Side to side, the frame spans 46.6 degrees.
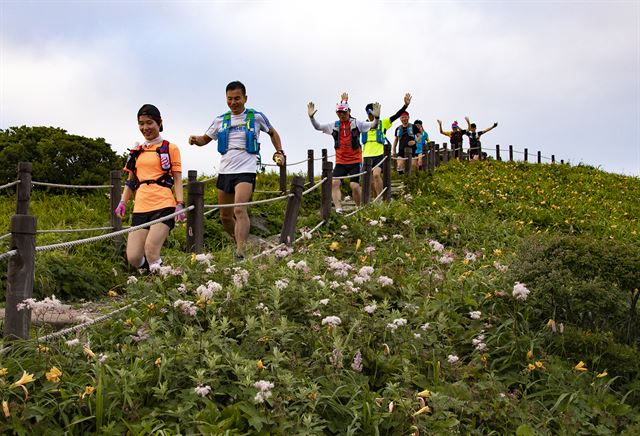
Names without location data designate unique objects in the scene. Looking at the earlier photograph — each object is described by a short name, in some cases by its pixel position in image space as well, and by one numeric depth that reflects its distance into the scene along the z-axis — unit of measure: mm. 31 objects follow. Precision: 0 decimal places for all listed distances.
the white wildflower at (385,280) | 5657
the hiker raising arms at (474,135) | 30900
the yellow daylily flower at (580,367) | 4918
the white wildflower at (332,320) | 4629
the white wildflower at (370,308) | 5151
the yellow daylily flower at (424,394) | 4184
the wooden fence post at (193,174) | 9953
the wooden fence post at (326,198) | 10938
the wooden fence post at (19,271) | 4504
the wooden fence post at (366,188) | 13367
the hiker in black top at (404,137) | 18891
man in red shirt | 12375
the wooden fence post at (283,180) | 15703
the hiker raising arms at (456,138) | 30128
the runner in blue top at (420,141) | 21719
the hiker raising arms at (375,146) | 14102
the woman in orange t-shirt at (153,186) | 6820
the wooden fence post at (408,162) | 17906
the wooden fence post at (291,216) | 8922
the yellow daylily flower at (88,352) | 4164
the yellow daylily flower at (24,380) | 3734
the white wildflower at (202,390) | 3824
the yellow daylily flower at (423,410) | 4047
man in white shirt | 8422
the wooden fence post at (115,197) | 10492
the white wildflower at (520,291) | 5555
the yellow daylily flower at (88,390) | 3822
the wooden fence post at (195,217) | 7145
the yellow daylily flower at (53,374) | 3860
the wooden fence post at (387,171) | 14781
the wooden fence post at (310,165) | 17062
